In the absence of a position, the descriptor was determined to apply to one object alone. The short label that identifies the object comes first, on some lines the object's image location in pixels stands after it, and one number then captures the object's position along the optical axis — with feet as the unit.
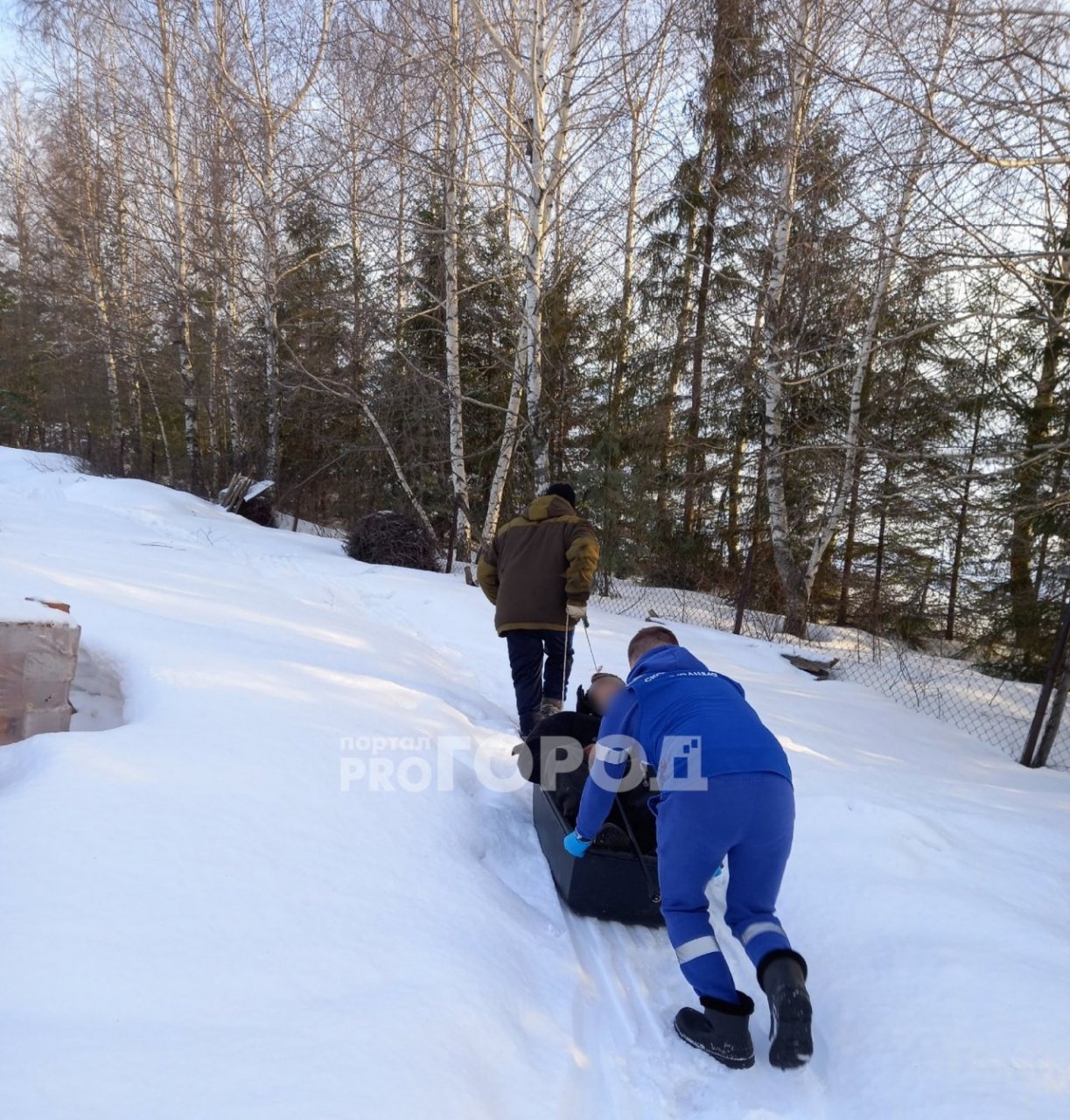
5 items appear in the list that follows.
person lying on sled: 9.56
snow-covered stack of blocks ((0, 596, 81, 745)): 10.10
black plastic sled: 9.21
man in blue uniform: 7.09
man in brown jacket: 14.57
